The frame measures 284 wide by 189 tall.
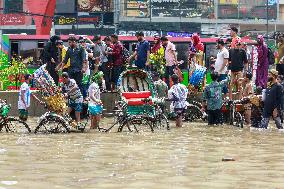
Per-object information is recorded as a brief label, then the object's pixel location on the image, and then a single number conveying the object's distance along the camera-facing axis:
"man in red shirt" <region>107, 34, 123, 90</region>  24.36
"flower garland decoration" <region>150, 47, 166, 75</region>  26.78
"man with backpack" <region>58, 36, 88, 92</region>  21.70
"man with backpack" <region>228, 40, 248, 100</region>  22.41
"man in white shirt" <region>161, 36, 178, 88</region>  24.06
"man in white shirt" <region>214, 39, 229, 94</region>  22.64
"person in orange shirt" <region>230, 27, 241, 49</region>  22.67
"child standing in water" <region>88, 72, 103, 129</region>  19.94
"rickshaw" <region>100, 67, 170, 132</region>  19.36
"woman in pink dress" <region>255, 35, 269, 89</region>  23.89
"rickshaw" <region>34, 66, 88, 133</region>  19.02
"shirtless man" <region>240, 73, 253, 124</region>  21.84
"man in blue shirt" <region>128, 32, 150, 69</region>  23.34
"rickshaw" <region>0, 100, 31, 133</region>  19.22
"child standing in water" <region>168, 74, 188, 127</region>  21.19
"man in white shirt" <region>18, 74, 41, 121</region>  23.38
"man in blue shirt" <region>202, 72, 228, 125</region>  21.80
